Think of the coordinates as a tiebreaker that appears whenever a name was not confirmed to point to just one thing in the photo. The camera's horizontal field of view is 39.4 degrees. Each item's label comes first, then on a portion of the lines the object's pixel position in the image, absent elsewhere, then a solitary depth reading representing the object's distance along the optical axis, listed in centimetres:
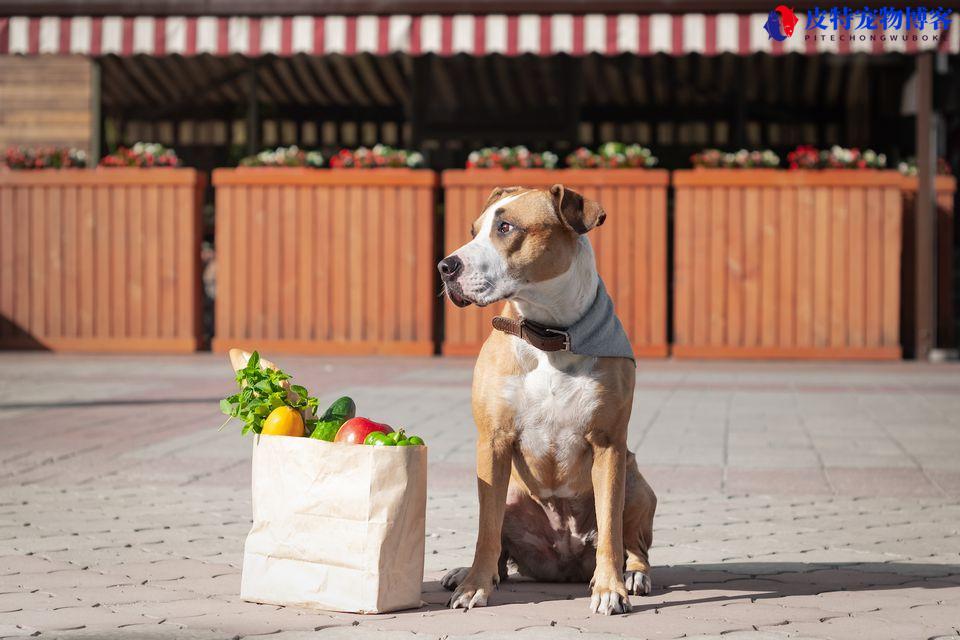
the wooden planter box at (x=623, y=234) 1246
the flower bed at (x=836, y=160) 1241
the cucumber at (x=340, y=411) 389
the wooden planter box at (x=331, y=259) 1277
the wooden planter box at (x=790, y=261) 1236
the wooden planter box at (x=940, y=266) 1280
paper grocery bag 361
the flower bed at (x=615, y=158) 1249
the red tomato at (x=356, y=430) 367
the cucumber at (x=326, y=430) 379
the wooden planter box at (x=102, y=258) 1291
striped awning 1216
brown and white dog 373
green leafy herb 384
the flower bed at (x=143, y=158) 1295
